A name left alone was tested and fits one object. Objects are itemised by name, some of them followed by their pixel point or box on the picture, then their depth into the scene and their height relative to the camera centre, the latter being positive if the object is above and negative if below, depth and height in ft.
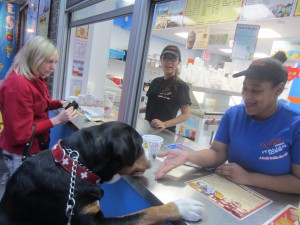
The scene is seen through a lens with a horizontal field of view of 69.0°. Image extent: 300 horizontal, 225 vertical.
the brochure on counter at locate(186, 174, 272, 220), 3.05 -1.66
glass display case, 10.53 -1.54
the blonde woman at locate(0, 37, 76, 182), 5.05 -1.21
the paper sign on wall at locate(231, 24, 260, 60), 4.73 +1.00
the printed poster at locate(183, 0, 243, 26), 4.33 +1.45
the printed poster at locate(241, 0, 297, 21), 3.86 +1.47
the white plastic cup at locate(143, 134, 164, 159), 4.39 -1.44
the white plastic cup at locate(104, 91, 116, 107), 7.94 -1.26
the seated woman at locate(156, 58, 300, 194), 3.54 -0.81
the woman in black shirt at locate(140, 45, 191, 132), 7.72 -0.67
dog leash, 2.86 -1.80
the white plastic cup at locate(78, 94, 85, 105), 8.80 -1.55
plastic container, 19.27 +1.03
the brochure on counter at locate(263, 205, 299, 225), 2.87 -1.64
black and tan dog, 3.02 -1.78
